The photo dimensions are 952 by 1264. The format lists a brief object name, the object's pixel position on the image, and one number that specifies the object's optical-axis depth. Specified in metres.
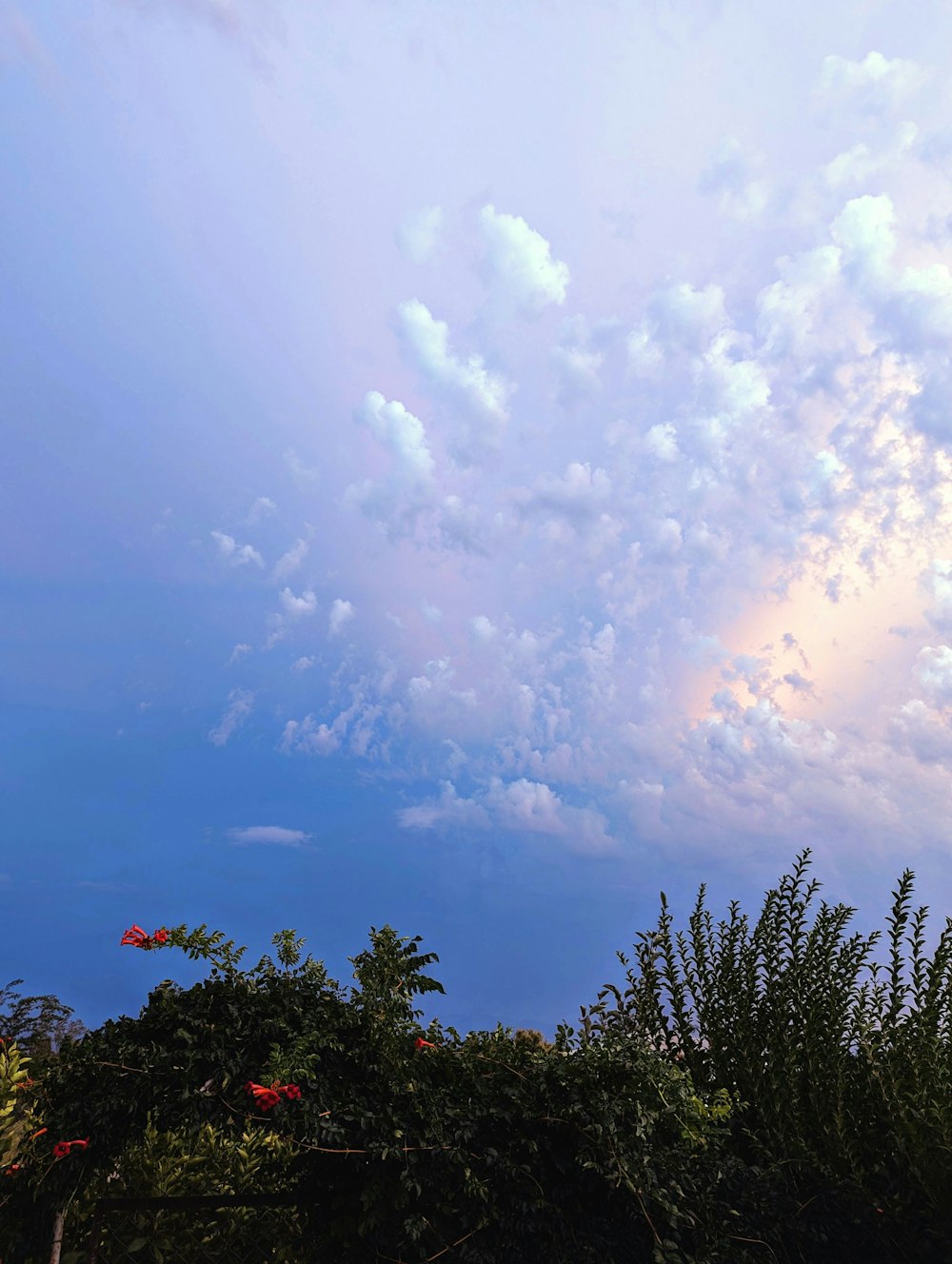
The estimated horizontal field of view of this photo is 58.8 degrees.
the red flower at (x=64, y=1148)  3.73
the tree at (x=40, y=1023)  12.12
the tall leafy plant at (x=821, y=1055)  3.99
